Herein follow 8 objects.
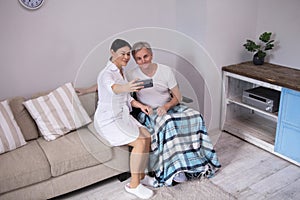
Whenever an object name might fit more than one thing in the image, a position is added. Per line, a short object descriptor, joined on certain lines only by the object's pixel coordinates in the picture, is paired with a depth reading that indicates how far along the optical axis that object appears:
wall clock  2.39
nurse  2.10
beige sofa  2.00
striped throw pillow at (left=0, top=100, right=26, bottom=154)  2.15
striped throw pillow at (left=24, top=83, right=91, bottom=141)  2.36
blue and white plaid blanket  2.26
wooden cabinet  2.51
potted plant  2.92
